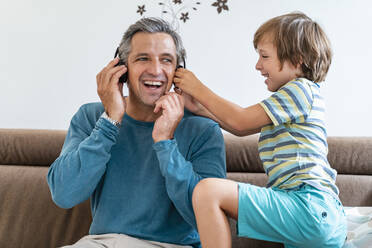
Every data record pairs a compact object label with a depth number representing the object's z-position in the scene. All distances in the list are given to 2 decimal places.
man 1.41
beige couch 1.91
